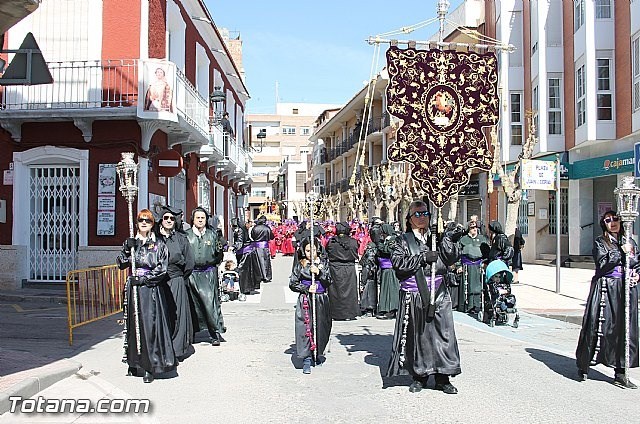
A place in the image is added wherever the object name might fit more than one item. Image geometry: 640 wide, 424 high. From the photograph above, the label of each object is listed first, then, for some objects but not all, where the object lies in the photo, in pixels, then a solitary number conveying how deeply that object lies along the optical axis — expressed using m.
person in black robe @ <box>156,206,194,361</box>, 7.96
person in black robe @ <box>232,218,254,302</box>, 15.80
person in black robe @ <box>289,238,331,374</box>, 7.74
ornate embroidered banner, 8.31
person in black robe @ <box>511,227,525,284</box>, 18.81
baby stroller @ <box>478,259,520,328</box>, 11.05
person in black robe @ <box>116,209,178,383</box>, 7.22
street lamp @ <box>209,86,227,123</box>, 20.47
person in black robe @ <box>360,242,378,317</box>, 12.51
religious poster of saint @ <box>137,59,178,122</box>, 14.12
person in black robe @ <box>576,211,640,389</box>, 7.07
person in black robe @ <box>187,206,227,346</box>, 9.36
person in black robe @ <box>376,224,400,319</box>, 12.01
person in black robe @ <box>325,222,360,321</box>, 11.70
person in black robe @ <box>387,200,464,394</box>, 6.71
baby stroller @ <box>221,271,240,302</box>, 14.63
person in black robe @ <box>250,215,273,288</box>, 15.92
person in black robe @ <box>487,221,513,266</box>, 11.89
